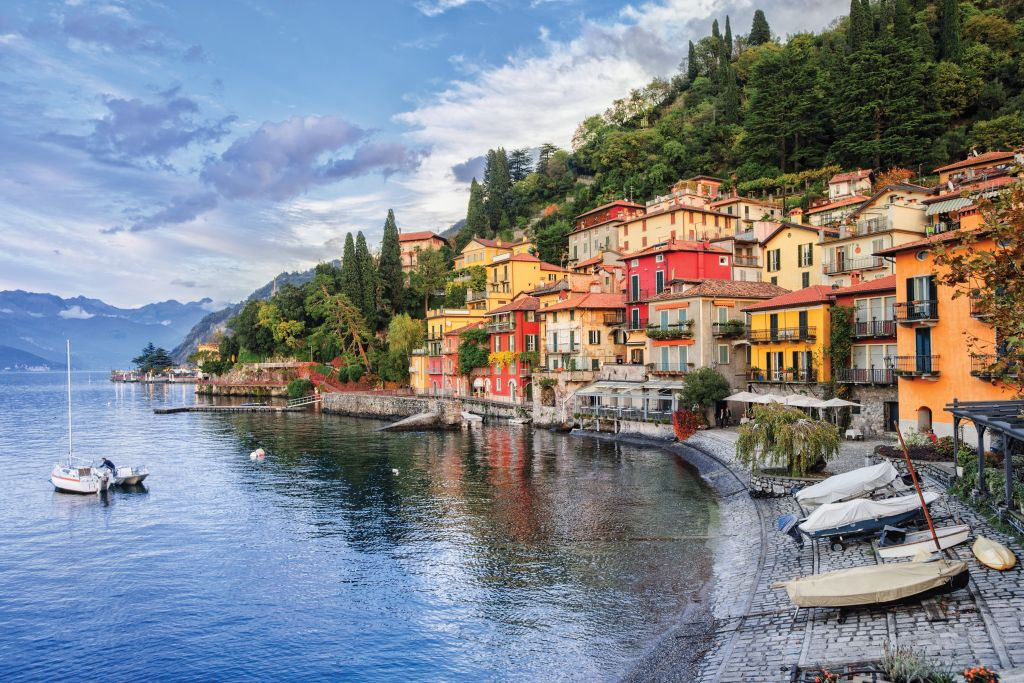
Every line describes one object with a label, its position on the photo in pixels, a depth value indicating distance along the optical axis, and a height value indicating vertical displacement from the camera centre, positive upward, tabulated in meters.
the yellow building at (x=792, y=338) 41.81 +0.89
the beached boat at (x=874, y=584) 14.66 -5.00
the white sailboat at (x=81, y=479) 38.16 -6.02
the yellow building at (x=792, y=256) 51.34 +7.29
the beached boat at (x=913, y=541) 17.05 -4.94
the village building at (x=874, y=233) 45.84 +7.77
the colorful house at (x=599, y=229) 86.69 +16.47
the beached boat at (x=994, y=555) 15.23 -4.61
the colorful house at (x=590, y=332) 61.56 +2.21
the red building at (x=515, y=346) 68.25 +1.27
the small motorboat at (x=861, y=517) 19.55 -4.72
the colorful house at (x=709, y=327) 50.34 +2.00
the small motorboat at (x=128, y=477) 39.88 -6.19
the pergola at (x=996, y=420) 17.28 -1.98
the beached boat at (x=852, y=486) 22.77 -4.47
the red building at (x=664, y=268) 56.16 +7.13
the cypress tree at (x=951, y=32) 73.38 +33.53
